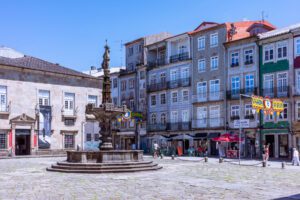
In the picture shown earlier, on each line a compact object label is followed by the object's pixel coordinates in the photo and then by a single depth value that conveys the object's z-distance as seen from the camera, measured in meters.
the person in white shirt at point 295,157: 27.22
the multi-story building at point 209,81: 42.94
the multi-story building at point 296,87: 35.75
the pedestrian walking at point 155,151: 36.12
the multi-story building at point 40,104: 37.94
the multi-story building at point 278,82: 36.56
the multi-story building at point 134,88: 53.78
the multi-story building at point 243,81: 39.53
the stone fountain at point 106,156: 19.66
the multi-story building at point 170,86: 47.34
